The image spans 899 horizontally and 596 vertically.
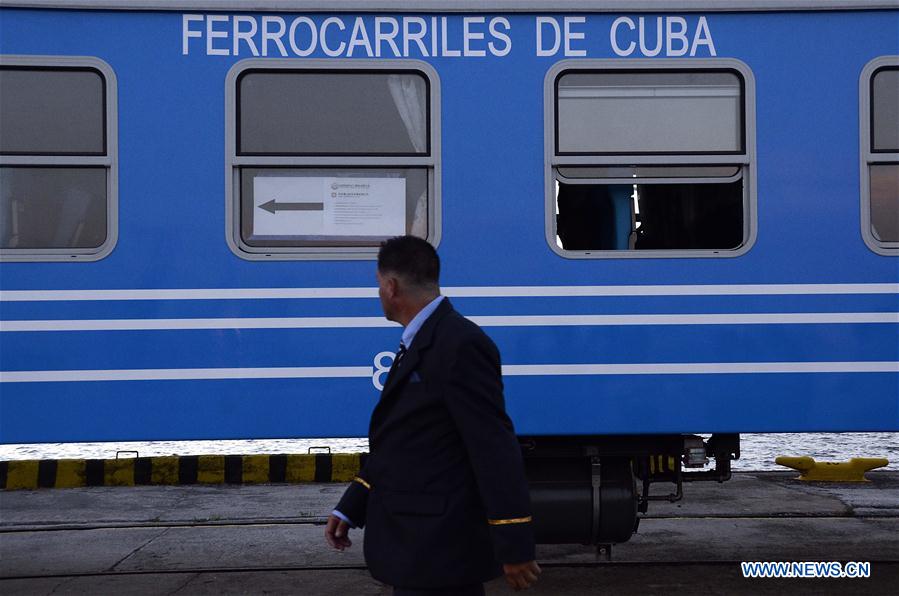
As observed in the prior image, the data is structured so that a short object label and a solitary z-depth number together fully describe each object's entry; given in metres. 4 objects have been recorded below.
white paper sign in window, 4.86
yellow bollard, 10.19
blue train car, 4.77
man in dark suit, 2.87
